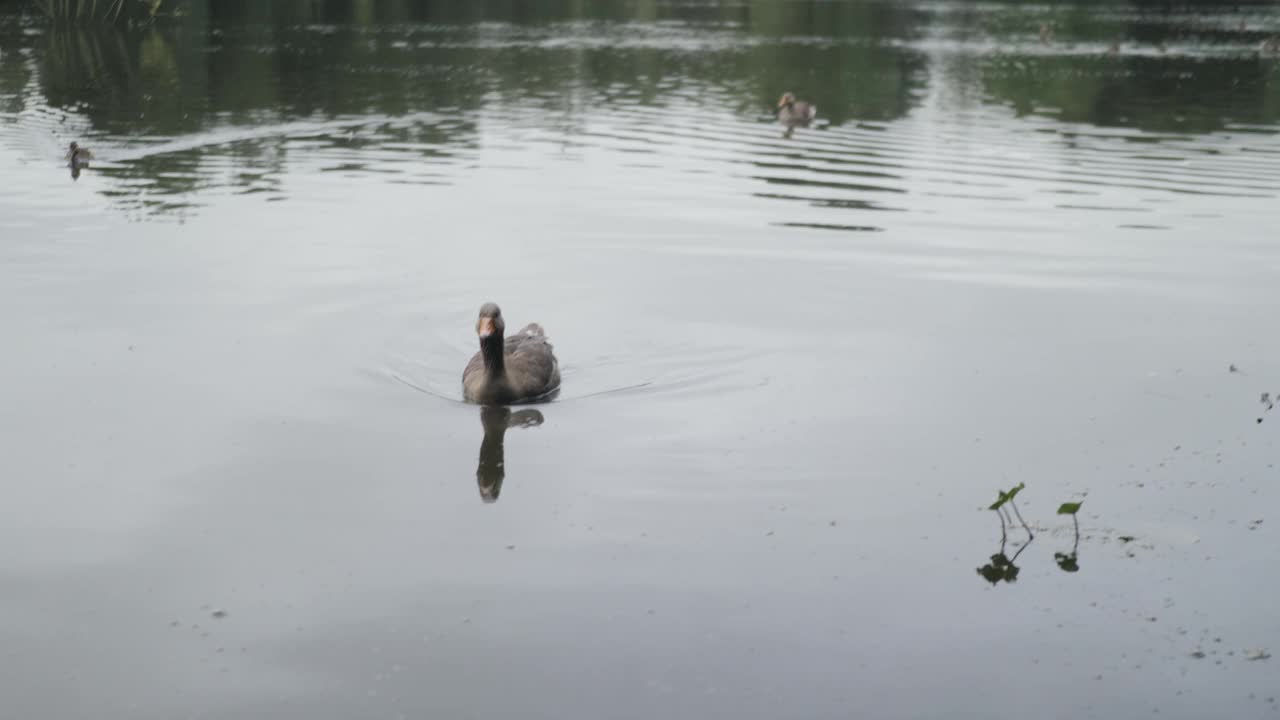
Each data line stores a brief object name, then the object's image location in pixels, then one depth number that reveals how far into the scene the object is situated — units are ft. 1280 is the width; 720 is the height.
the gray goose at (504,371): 45.56
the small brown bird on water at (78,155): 91.40
